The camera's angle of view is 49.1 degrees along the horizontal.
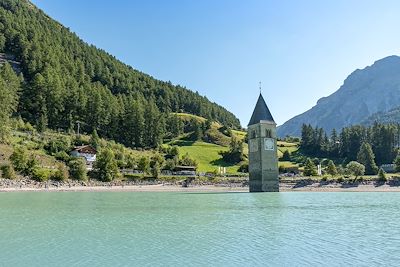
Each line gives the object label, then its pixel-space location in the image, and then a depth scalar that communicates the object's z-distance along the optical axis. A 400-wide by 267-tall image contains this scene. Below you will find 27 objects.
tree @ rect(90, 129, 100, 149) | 91.38
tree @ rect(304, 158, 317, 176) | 86.94
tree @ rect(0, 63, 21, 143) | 77.54
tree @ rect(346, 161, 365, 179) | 90.33
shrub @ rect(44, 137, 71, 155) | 80.38
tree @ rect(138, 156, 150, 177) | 80.12
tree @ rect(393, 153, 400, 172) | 93.40
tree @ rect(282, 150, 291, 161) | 119.38
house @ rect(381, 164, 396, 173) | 101.56
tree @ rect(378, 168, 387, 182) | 76.55
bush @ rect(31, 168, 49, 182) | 65.88
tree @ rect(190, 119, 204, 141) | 130.00
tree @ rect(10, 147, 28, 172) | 65.94
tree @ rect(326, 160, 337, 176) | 90.31
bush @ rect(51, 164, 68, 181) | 67.81
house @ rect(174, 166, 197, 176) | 86.25
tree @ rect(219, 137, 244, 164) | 110.31
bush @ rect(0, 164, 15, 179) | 63.30
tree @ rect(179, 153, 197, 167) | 93.66
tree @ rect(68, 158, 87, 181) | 70.81
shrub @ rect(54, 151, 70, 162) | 77.81
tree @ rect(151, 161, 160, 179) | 78.45
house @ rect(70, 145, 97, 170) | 83.18
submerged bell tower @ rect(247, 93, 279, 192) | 70.31
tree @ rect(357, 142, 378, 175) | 100.11
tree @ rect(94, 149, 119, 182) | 73.31
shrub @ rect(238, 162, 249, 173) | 99.09
